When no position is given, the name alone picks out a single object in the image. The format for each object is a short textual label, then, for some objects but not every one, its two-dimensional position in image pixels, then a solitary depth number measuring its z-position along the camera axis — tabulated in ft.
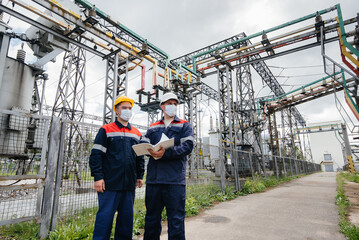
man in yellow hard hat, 7.18
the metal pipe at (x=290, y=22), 26.91
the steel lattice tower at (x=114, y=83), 28.19
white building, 140.75
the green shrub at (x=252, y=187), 25.41
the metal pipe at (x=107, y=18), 25.41
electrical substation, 10.35
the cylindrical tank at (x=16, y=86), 23.26
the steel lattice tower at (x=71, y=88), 42.63
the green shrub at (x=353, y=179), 39.52
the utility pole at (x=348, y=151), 68.64
